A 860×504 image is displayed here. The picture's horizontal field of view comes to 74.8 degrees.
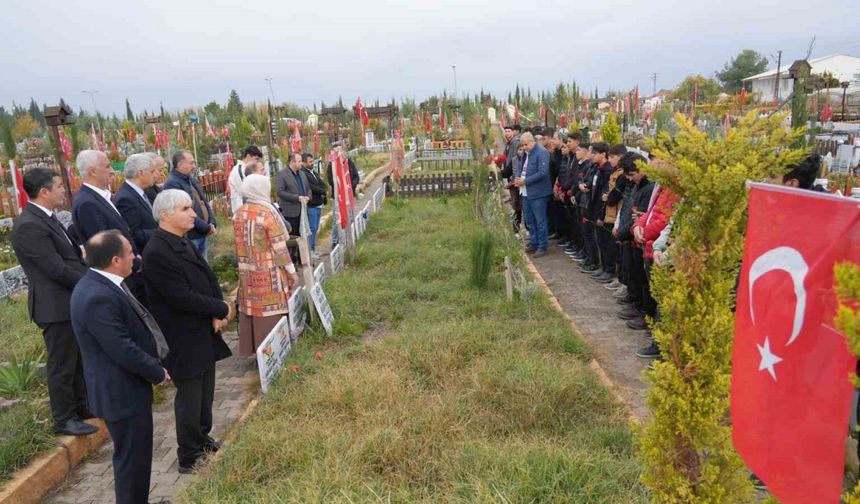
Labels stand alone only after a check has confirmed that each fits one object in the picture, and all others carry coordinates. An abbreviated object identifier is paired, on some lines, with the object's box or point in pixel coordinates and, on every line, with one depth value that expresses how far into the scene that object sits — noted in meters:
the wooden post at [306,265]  5.29
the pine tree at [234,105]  26.91
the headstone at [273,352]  4.15
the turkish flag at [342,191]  7.78
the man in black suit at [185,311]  3.16
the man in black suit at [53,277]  3.48
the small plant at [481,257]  6.15
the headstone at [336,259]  7.28
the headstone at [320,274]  6.33
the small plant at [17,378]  3.98
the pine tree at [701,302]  1.84
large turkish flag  1.34
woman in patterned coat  4.38
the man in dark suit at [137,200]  4.32
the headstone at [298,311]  4.97
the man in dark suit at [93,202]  3.82
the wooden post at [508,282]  5.63
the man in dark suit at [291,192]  7.64
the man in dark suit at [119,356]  2.61
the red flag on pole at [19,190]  8.34
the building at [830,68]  44.90
